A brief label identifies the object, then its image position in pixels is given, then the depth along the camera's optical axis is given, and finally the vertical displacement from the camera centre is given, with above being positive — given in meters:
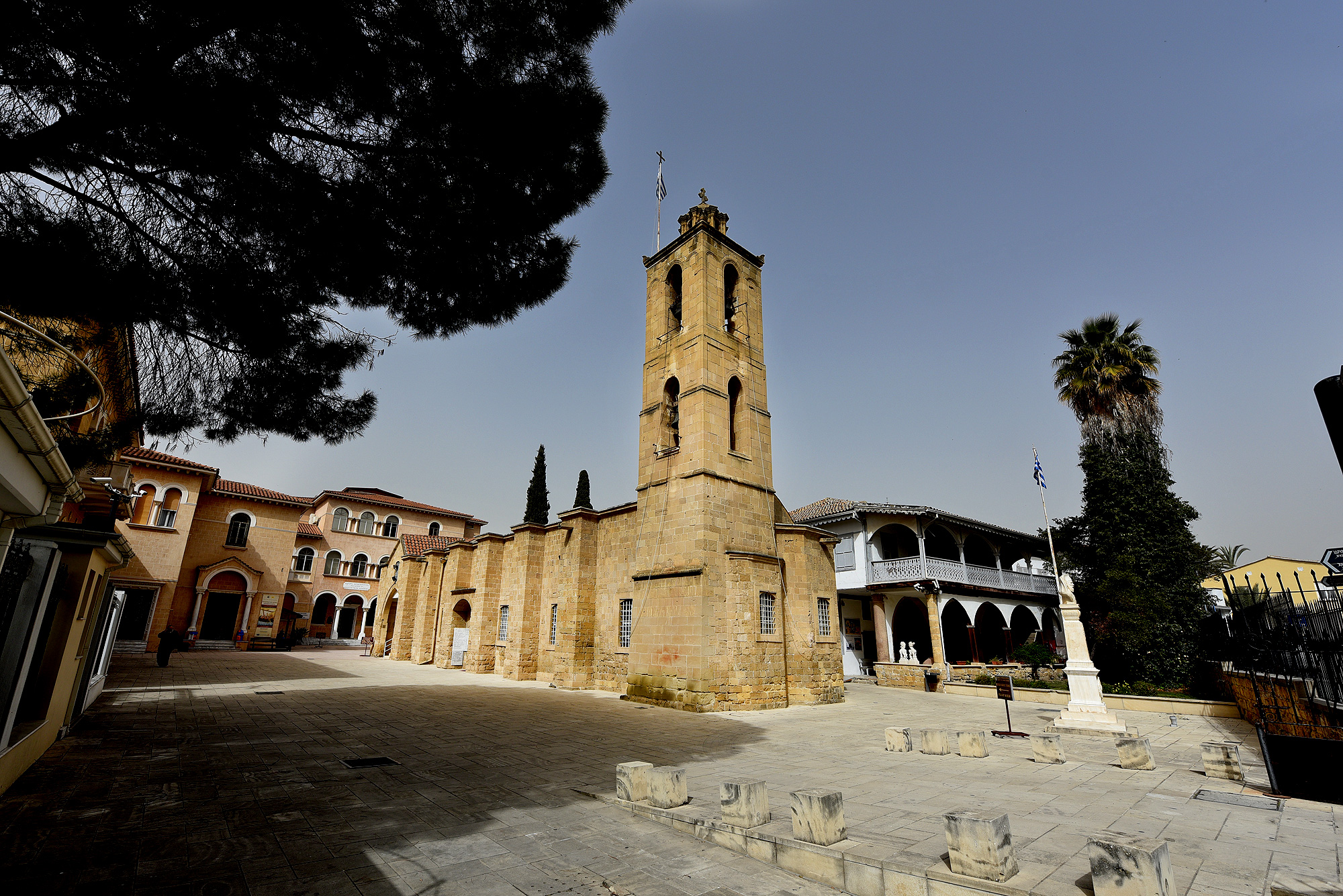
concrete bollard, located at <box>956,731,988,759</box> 8.80 -1.82
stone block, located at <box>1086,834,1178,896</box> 3.54 -1.47
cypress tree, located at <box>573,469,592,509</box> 33.31 +6.87
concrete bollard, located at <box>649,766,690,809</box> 5.81 -1.68
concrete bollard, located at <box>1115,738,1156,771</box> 8.02 -1.75
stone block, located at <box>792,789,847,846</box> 4.66 -1.56
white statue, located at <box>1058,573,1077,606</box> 11.93 +0.66
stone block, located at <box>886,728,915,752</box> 9.30 -1.88
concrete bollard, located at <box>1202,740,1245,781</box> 7.25 -1.65
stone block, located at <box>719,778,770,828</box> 5.10 -1.60
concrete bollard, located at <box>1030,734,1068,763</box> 8.39 -1.76
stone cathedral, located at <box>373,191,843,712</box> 14.64 +1.79
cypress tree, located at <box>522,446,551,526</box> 34.69 +6.90
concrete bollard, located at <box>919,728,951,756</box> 8.98 -1.83
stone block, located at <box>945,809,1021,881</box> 3.97 -1.52
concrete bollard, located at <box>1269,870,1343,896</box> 3.67 -1.67
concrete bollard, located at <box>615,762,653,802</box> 6.02 -1.68
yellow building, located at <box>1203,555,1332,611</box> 40.06 +4.20
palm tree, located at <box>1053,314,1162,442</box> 20.64 +8.82
